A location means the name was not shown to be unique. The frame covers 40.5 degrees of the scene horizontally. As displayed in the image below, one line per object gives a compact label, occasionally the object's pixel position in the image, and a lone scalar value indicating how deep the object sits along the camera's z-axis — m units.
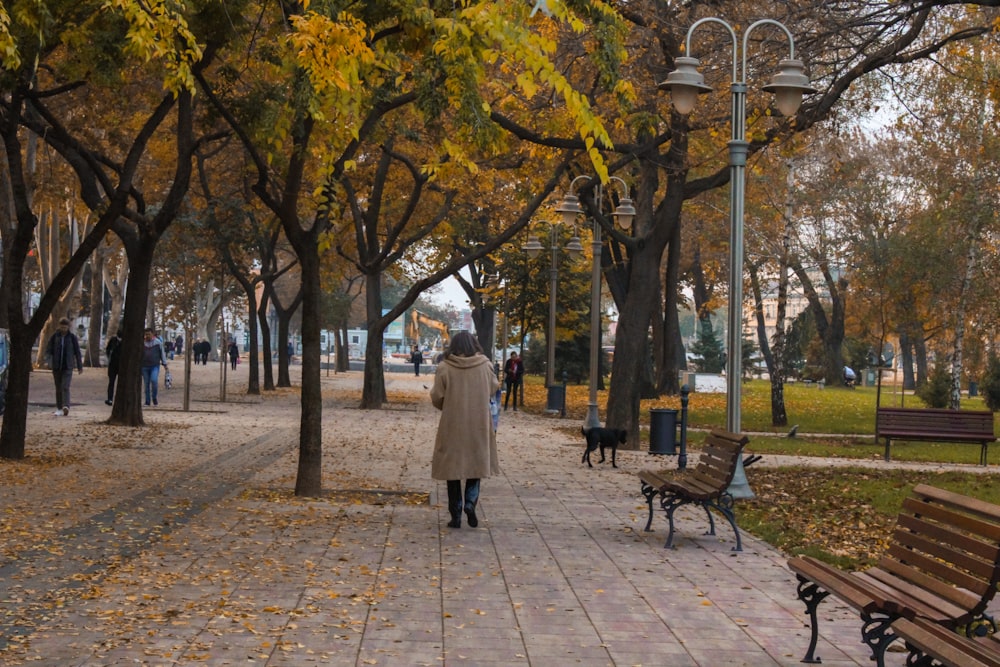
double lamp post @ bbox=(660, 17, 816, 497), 13.39
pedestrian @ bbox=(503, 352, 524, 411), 36.41
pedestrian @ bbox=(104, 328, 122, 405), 27.69
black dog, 18.34
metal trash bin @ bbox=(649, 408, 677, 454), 21.50
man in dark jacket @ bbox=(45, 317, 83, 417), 23.52
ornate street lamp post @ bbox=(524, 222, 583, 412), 33.83
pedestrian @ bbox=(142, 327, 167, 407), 29.42
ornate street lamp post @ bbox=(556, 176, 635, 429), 24.77
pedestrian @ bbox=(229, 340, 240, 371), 70.86
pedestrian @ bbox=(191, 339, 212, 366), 72.06
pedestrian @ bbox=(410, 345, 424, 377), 68.56
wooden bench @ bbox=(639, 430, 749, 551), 10.62
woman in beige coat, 11.46
